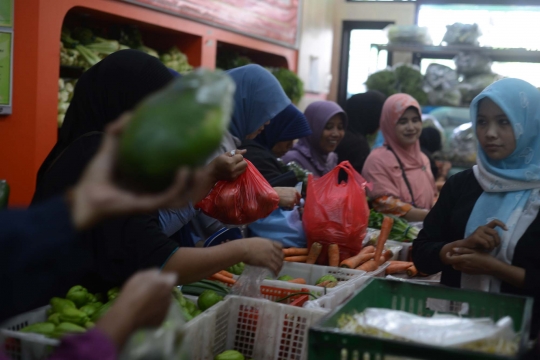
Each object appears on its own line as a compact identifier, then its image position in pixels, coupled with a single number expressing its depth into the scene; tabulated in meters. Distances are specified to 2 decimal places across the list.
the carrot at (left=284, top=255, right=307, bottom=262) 3.43
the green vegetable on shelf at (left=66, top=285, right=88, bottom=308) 2.13
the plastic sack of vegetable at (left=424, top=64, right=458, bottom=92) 7.21
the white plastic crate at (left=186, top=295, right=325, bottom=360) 2.23
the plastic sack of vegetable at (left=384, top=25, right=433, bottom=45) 7.59
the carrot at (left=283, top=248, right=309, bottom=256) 3.48
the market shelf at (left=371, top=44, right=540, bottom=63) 7.16
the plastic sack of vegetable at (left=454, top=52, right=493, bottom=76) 7.29
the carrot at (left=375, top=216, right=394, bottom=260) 3.57
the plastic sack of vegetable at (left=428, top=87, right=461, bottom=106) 7.09
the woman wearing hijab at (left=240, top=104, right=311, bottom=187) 3.73
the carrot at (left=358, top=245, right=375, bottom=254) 3.58
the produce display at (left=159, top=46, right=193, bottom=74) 6.01
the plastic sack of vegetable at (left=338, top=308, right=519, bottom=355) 1.49
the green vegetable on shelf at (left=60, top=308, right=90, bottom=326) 1.98
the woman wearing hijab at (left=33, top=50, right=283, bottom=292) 1.99
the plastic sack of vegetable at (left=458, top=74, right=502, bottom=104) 7.09
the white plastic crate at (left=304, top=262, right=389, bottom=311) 2.41
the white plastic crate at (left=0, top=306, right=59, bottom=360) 1.81
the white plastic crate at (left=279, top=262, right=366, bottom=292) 3.16
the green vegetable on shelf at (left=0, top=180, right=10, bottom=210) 2.61
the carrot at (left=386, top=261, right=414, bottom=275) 3.63
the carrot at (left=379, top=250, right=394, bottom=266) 3.59
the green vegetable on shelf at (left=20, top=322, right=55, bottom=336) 1.90
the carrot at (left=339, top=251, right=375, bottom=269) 3.36
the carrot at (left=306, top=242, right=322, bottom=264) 3.44
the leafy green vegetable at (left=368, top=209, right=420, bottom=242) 4.32
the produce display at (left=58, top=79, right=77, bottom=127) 4.73
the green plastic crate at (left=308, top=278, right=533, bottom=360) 1.40
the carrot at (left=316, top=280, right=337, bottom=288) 2.88
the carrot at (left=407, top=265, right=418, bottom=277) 3.74
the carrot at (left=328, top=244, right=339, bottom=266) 3.38
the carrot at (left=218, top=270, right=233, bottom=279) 2.95
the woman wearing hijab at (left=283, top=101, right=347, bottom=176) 5.02
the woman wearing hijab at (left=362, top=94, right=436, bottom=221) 4.64
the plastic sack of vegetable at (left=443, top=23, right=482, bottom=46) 7.26
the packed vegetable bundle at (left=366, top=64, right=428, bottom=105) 7.17
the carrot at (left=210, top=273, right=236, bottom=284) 2.86
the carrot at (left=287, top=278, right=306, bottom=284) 2.99
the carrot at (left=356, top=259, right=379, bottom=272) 3.40
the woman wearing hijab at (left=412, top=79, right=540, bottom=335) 2.37
